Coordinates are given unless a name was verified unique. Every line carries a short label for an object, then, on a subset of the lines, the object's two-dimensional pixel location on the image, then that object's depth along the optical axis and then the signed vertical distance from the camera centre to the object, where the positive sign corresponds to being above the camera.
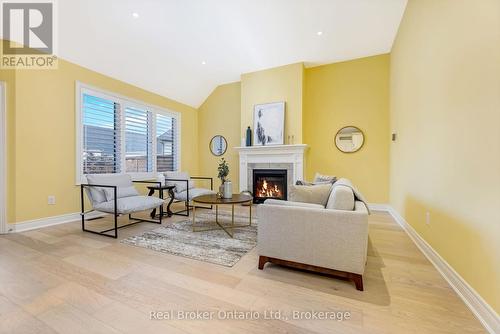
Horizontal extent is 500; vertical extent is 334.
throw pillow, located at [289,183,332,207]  2.19 -0.28
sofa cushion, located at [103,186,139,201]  3.11 -0.40
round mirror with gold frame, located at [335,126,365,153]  4.52 +0.58
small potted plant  3.17 -0.30
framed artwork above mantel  4.71 +0.95
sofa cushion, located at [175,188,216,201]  3.87 -0.50
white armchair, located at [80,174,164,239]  2.89 -0.48
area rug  2.25 -0.91
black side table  3.79 -0.47
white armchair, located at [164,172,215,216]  3.88 -0.44
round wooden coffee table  2.89 -0.47
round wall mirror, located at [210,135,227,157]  5.79 +0.57
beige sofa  1.64 -0.55
